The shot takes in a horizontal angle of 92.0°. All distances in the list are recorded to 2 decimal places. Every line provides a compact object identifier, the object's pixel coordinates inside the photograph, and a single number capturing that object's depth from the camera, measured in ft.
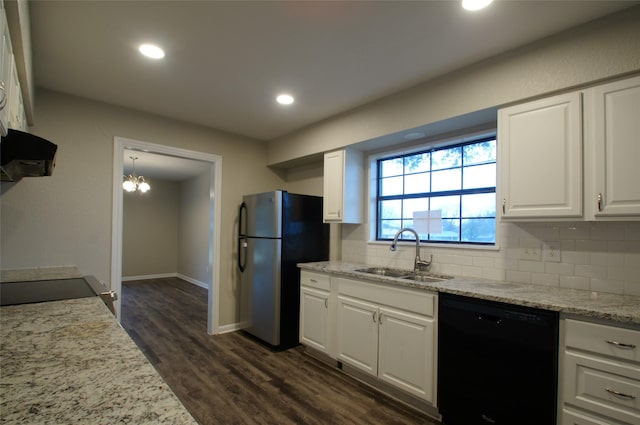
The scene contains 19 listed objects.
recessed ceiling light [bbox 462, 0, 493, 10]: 5.20
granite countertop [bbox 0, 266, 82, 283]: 6.90
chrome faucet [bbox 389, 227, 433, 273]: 8.89
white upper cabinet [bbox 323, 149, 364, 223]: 10.41
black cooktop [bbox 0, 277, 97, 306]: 5.01
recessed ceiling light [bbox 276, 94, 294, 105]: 9.13
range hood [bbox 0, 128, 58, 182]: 4.61
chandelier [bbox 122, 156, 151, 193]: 17.19
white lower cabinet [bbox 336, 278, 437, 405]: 6.91
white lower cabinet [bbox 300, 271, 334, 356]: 9.43
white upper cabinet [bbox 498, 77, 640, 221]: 5.29
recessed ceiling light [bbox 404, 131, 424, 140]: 8.78
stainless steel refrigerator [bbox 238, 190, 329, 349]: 10.75
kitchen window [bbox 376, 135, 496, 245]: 8.25
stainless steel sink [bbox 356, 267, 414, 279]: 9.22
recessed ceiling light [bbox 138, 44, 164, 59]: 6.67
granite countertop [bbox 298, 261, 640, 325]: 4.82
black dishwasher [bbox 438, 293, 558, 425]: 5.28
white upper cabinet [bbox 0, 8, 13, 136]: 3.47
